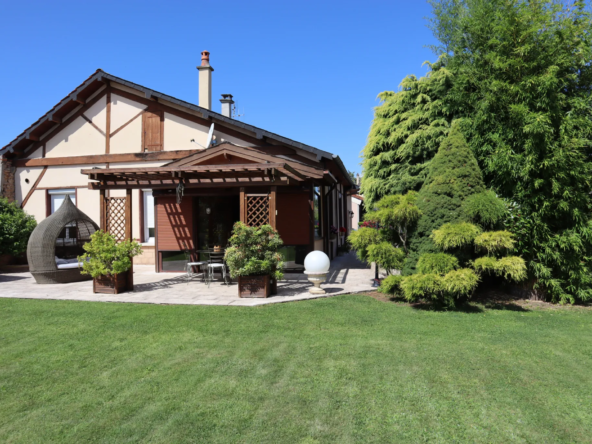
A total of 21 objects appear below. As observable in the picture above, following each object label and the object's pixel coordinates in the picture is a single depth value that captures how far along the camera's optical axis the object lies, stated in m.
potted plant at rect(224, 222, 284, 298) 7.27
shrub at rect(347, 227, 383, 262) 7.29
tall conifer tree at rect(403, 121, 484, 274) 6.72
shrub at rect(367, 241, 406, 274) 6.85
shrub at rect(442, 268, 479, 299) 5.93
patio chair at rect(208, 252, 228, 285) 8.95
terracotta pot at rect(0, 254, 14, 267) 11.84
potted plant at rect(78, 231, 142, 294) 7.87
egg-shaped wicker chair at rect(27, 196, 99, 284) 9.21
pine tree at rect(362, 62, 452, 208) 9.92
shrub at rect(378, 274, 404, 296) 6.69
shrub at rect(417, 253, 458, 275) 6.21
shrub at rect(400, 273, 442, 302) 6.06
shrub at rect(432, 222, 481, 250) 6.15
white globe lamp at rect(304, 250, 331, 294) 7.71
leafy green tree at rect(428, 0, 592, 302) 6.64
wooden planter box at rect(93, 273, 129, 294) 8.04
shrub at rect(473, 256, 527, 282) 5.98
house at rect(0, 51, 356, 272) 10.63
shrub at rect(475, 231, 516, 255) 6.08
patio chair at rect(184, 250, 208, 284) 9.63
